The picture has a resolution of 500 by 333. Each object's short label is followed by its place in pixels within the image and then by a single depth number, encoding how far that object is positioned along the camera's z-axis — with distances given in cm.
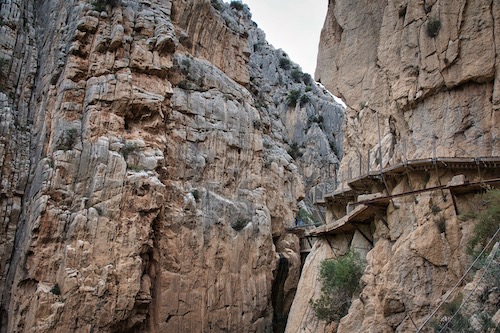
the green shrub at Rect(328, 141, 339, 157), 5500
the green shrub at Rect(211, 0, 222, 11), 4052
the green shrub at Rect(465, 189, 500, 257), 1359
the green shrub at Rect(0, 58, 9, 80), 3188
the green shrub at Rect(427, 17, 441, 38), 1998
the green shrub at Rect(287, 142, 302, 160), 5092
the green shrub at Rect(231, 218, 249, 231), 3228
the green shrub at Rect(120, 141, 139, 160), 2865
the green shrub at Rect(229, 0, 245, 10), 5112
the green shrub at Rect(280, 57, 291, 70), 6400
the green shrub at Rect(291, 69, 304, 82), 6312
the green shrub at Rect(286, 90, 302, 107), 5703
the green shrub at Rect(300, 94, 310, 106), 5638
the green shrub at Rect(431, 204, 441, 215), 1609
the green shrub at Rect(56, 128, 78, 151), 2825
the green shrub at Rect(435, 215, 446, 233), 1572
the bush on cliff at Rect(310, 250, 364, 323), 1909
